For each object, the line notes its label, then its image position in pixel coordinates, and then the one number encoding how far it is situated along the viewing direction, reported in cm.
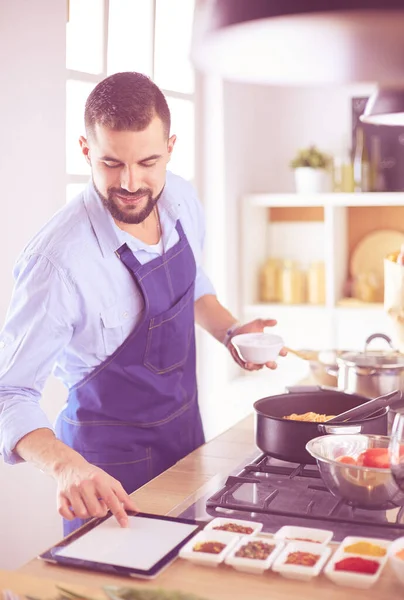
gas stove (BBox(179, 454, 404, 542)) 150
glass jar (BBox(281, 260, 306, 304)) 469
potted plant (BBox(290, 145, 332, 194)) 456
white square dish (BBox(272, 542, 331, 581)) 130
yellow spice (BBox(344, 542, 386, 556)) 136
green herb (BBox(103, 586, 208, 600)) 117
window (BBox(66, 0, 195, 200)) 330
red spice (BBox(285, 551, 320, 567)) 133
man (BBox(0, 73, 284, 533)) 190
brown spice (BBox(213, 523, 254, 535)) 146
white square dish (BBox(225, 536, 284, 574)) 132
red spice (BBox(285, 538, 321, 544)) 141
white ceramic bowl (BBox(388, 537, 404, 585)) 124
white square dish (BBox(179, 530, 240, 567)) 135
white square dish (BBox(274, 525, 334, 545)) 142
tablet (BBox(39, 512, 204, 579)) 135
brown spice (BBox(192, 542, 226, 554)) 138
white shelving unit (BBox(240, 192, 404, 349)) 443
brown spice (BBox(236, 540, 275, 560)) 135
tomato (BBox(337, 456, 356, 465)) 158
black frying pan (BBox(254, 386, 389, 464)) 175
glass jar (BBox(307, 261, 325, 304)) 465
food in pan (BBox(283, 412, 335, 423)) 185
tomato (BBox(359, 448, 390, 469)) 154
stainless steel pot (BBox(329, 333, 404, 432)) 228
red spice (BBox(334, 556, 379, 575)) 130
